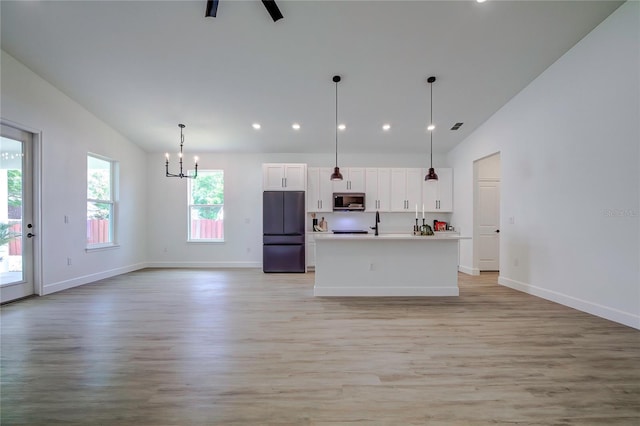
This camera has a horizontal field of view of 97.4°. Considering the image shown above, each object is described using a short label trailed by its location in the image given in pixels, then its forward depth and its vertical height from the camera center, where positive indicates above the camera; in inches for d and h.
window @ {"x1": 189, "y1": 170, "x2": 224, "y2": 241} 270.5 +2.8
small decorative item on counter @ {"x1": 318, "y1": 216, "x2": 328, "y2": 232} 262.8 -13.5
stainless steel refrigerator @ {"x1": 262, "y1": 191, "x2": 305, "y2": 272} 246.4 -17.8
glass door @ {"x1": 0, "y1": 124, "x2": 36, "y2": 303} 154.6 -2.2
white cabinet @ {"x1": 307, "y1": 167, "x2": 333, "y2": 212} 259.3 +20.1
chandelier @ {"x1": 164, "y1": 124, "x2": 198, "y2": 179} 219.6 +62.4
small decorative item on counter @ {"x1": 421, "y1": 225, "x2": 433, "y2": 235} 177.0 -12.4
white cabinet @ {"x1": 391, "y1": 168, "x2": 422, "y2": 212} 262.7 +20.3
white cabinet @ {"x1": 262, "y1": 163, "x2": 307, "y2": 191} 249.9 +31.0
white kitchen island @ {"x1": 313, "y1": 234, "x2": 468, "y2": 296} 168.9 -34.6
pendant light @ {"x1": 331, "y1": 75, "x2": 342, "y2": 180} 167.1 +24.6
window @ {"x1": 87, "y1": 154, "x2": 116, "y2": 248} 212.8 +7.7
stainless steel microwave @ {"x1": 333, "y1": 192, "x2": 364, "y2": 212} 258.8 +10.8
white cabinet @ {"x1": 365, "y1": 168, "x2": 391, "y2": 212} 262.4 +18.4
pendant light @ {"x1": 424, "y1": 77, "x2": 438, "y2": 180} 166.0 +23.0
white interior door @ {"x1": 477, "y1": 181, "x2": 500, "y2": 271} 247.6 -12.0
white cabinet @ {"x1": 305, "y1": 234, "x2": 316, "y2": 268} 254.5 -36.7
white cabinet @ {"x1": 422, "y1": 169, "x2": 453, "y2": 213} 263.7 +17.5
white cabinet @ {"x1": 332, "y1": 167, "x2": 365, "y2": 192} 259.9 +27.6
